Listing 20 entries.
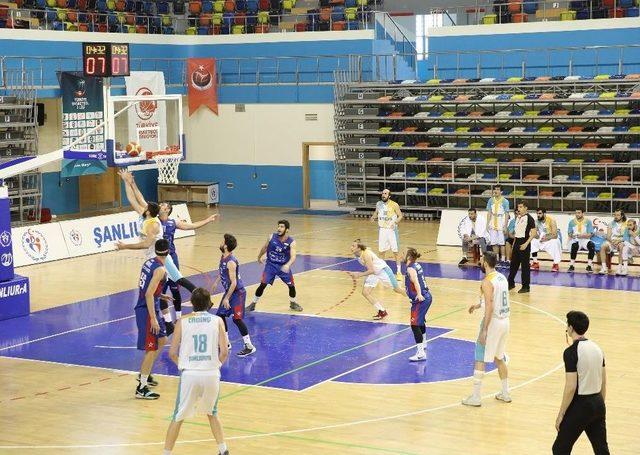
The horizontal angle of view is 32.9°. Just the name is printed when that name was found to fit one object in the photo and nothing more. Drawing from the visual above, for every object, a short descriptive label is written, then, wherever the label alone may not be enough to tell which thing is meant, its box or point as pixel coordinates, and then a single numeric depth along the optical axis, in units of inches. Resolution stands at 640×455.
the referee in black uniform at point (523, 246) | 803.4
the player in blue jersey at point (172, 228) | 727.7
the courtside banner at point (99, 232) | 1052.5
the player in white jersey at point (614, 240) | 911.0
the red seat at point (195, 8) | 1577.3
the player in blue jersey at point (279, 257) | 752.3
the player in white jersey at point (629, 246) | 904.3
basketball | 863.7
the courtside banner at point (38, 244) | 997.8
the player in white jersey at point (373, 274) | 719.7
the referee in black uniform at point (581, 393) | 363.9
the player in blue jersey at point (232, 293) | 631.2
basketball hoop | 880.3
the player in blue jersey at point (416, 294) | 605.0
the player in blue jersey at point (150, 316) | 538.3
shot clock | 776.3
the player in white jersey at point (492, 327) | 513.3
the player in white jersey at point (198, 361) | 414.6
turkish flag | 1487.5
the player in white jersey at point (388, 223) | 930.7
